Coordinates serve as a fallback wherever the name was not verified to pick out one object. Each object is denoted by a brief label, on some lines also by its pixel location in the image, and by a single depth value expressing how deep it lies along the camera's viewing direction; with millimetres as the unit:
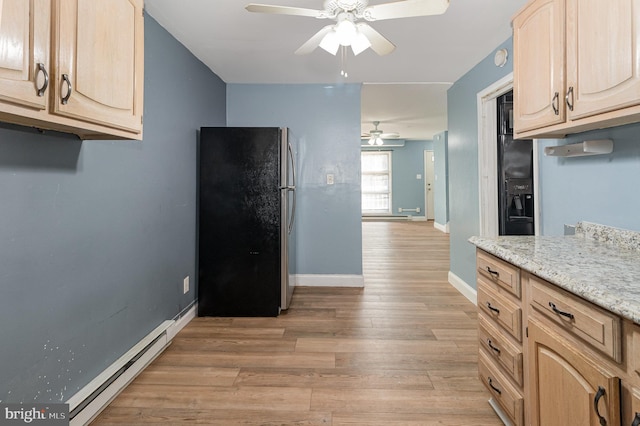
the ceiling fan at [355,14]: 1506
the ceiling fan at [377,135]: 7088
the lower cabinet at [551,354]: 827
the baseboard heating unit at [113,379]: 1475
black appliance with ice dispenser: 2996
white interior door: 9664
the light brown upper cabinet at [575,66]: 1145
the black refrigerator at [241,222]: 2809
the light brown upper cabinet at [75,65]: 937
